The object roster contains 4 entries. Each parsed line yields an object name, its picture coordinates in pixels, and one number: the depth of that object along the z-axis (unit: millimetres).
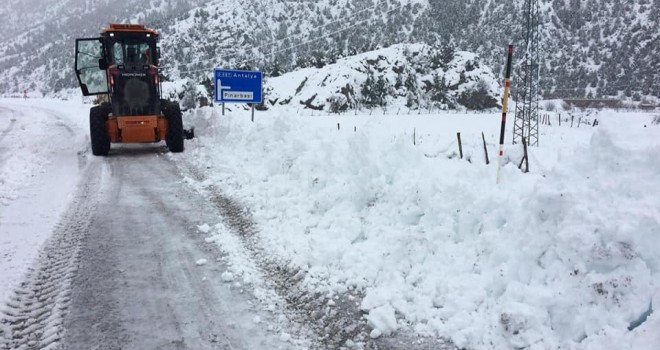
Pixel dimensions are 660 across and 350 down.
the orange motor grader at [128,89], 12508
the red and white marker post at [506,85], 6582
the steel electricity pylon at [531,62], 27120
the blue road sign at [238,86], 14945
